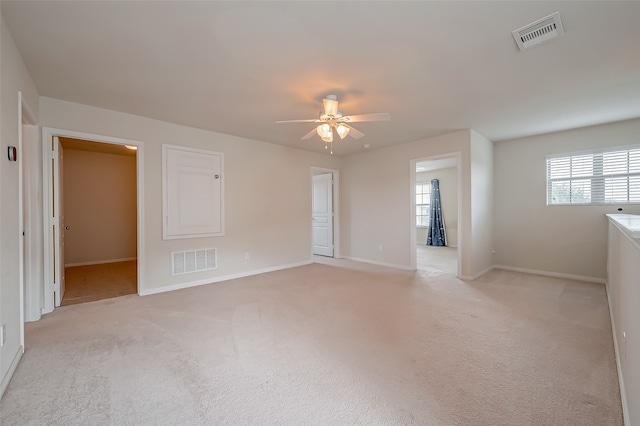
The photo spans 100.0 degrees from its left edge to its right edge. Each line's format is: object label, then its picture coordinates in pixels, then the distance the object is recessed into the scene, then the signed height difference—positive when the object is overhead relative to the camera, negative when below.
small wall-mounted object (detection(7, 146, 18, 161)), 1.96 +0.44
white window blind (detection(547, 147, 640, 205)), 4.01 +0.49
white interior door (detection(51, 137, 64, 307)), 3.20 -0.19
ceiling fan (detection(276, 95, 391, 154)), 2.78 +0.97
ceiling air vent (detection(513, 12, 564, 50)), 1.84 +1.28
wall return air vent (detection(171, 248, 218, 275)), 4.02 -0.79
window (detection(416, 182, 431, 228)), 8.87 +0.17
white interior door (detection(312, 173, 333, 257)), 6.57 -0.11
